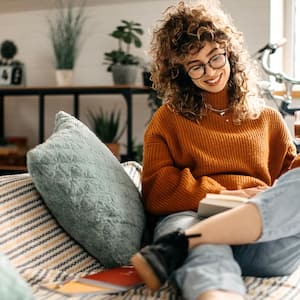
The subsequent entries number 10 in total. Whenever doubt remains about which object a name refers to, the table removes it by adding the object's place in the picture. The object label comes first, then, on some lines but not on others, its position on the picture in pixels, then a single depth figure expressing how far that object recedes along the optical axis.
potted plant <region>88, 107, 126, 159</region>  3.61
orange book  1.13
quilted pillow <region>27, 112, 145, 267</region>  1.33
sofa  1.17
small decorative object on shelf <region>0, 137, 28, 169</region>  3.95
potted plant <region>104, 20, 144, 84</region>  3.67
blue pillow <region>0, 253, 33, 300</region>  0.94
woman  1.29
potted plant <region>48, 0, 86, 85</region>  3.96
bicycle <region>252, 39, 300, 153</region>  2.60
